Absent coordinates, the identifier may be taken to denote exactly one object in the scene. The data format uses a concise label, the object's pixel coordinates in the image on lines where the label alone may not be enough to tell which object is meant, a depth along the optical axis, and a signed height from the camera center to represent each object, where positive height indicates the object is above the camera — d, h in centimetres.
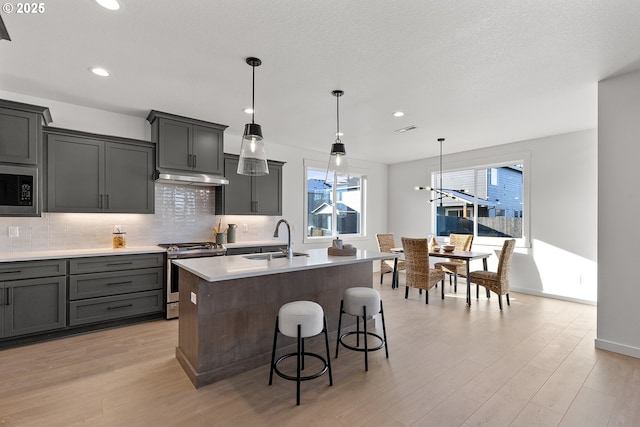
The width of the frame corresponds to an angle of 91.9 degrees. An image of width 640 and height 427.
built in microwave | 304 +21
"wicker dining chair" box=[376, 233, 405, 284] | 598 -68
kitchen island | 241 -80
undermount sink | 309 -44
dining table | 466 -65
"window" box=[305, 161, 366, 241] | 622 +18
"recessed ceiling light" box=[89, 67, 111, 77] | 282 +131
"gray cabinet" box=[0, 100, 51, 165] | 303 +80
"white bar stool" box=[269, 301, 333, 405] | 226 -81
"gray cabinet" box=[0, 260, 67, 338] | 298 -85
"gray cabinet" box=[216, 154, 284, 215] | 470 +32
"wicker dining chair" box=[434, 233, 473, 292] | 537 -89
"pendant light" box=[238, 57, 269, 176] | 258 +52
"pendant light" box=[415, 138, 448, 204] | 638 +49
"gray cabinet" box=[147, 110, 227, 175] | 396 +94
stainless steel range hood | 392 +46
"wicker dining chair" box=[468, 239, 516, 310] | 441 -92
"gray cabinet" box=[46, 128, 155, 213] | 341 +46
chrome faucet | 302 -40
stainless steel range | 383 -57
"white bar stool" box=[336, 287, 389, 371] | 279 -83
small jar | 389 -35
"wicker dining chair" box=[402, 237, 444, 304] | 468 -83
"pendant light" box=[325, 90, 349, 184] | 311 +51
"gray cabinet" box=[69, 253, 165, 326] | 333 -86
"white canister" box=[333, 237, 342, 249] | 321 -32
